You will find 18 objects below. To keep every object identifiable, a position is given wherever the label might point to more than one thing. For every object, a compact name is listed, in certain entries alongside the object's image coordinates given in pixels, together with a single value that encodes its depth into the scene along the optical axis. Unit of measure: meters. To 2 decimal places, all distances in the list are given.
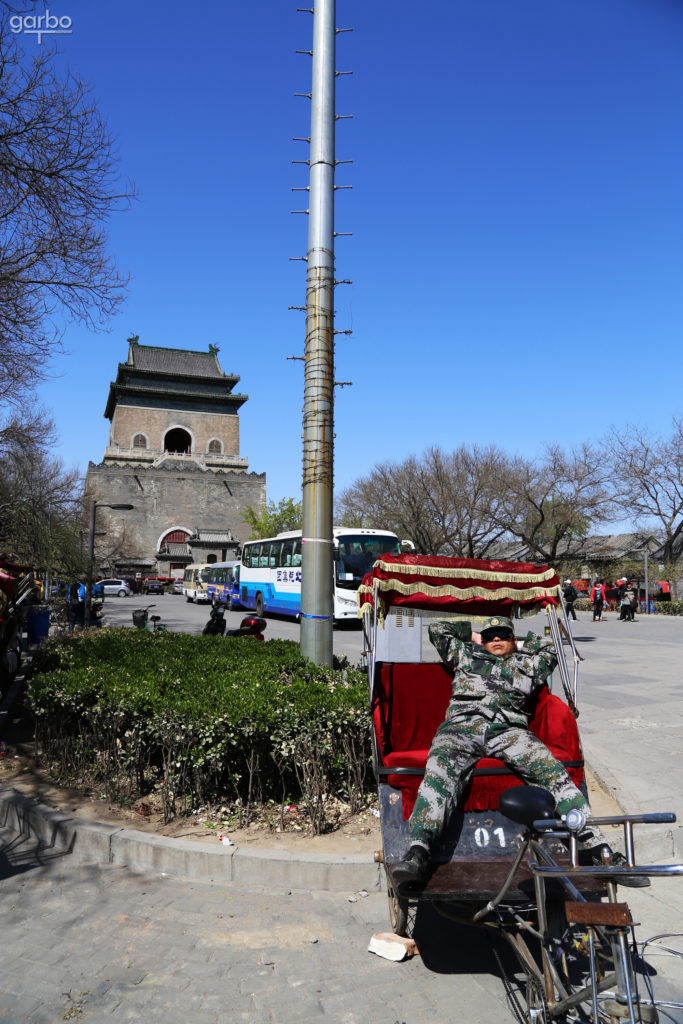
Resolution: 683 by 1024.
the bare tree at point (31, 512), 18.81
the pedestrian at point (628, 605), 29.59
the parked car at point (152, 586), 58.69
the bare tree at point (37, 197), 9.38
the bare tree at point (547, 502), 39.78
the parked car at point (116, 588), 50.17
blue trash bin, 15.51
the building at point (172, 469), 68.00
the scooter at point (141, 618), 15.87
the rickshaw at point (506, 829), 2.47
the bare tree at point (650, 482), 43.19
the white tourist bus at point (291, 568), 22.48
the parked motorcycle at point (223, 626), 11.41
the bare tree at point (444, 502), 40.19
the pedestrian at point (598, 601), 28.83
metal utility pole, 7.32
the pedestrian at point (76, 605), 19.12
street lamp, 18.24
